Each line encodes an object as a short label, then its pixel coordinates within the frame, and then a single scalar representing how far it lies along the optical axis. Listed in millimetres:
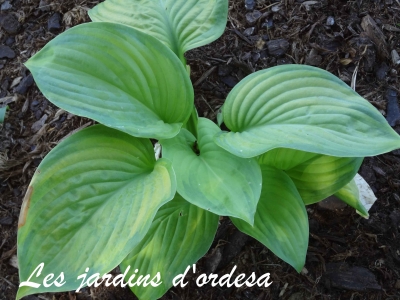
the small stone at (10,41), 1663
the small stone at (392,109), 1420
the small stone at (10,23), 1664
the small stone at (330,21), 1536
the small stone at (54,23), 1626
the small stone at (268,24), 1556
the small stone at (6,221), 1430
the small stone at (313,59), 1484
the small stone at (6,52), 1644
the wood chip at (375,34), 1482
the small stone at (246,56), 1513
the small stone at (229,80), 1490
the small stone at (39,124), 1537
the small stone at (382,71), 1479
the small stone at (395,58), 1493
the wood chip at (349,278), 1288
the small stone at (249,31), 1556
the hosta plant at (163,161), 886
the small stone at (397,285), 1291
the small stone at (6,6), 1701
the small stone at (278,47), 1504
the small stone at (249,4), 1586
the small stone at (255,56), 1510
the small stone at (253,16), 1566
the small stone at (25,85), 1581
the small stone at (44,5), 1663
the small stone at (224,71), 1503
